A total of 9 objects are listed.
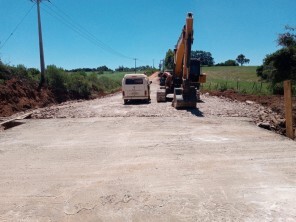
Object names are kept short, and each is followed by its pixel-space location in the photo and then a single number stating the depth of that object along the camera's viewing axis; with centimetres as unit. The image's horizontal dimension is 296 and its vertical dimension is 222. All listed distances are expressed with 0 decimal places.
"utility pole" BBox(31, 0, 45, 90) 2922
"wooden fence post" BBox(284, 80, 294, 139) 977
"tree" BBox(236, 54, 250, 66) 17188
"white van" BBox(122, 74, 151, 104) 2181
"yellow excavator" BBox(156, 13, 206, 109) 1655
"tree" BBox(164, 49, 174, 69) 8135
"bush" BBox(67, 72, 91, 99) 3482
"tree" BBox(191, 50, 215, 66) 16256
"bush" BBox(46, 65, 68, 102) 3164
